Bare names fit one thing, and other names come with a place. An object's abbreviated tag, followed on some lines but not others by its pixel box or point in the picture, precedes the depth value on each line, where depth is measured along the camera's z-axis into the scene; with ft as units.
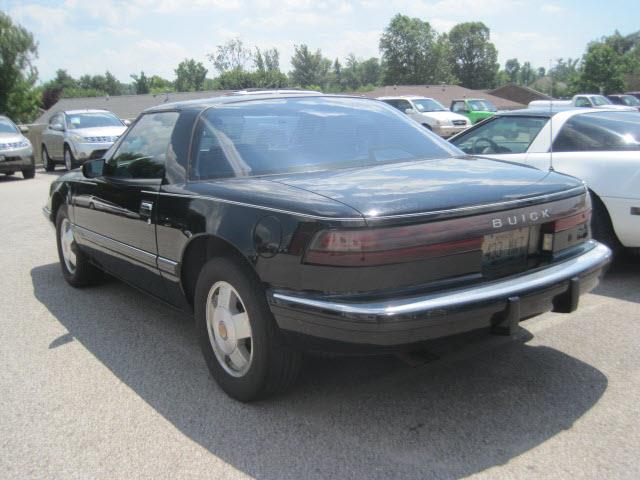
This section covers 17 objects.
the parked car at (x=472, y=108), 88.79
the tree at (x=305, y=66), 402.72
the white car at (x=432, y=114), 75.36
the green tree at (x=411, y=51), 309.83
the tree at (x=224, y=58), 332.80
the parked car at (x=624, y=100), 112.82
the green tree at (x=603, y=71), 197.26
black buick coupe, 8.61
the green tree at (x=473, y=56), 348.59
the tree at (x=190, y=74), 392.27
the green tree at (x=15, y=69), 110.22
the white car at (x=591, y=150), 16.31
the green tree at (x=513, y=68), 528.63
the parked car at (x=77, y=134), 52.95
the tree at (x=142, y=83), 386.93
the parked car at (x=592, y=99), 104.88
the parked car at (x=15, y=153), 51.44
